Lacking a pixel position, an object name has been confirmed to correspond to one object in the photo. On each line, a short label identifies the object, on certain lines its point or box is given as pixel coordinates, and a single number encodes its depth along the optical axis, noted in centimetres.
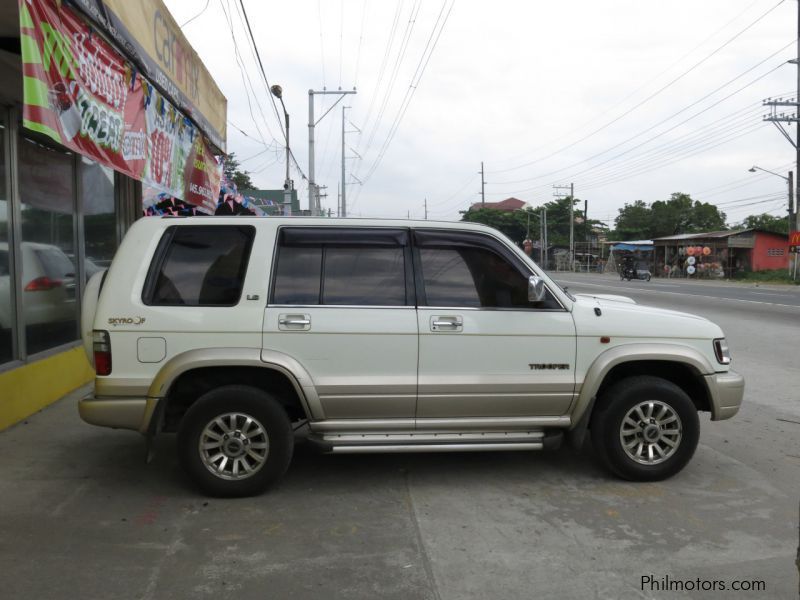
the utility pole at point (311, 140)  3038
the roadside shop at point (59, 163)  473
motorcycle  4688
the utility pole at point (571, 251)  7106
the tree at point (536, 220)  8638
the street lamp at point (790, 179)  4548
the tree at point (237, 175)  5052
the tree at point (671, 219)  7275
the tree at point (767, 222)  6725
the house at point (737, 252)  4988
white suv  436
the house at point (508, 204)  12921
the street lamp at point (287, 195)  2658
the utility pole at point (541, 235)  7816
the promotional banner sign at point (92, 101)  429
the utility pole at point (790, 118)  3928
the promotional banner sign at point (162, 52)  600
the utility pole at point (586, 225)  7506
